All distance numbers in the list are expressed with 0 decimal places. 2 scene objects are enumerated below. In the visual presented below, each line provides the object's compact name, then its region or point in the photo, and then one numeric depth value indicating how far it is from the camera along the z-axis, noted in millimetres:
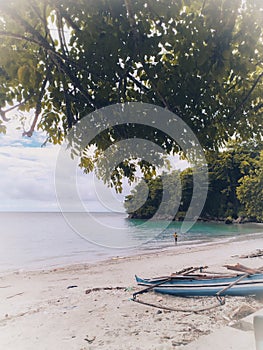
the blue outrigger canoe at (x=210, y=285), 8898
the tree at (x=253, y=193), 33406
